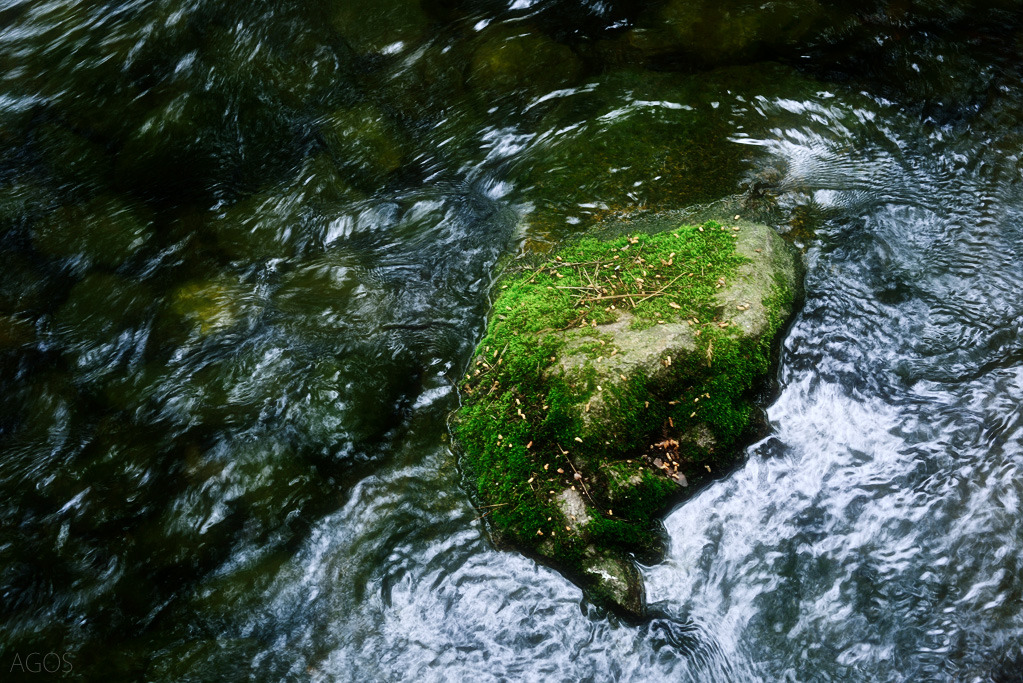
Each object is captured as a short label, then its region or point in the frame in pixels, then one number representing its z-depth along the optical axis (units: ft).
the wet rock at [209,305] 15.25
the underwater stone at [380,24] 18.92
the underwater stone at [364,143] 17.42
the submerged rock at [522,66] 17.70
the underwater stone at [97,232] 17.19
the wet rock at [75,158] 18.65
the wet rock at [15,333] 16.22
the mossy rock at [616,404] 11.30
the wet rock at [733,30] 17.10
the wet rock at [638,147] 14.98
